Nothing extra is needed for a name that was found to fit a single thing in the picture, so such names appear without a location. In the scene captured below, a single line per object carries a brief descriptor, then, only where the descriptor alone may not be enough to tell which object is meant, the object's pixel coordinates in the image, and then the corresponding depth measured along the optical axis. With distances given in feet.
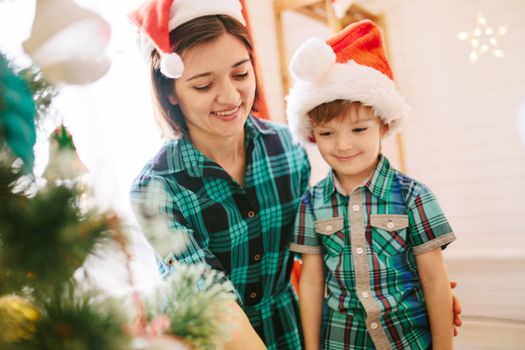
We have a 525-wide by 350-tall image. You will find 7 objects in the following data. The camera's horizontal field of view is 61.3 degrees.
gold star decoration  7.93
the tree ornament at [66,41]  1.21
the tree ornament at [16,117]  1.12
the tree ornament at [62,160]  1.20
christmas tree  1.10
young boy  3.26
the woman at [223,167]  3.10
